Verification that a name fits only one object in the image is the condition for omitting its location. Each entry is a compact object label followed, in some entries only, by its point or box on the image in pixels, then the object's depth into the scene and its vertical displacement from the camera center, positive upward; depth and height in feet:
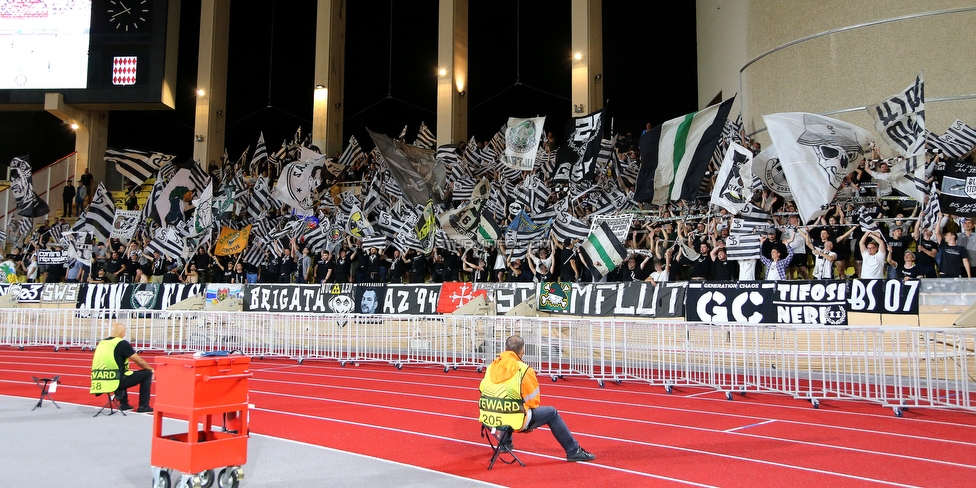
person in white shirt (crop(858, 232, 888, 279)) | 44.24 +2.45
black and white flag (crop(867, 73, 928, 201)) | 42.55 +10.02
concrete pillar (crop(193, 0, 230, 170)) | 103.40 +29.30
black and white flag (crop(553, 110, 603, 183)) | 61.41 +12.58
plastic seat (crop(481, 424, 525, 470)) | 22.64 -4.48
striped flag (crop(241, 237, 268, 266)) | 76.33 +4.48
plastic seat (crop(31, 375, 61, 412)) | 33.80 -4.30
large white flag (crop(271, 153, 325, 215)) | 75.10 +11.43
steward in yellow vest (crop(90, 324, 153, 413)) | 31.83 -3.23
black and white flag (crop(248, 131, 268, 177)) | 86.99 +16.63
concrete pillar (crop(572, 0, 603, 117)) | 83.20 +27.14
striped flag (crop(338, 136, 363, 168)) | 87.45 +17.00
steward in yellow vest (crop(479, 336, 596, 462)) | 22.63 -3.25
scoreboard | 93.04 +31.27
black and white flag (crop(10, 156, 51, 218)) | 90.74 +12.80
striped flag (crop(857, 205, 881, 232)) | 46.16 +4.89
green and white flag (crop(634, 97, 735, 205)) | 51.83 +10.42
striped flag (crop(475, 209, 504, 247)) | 62.85 +5.71
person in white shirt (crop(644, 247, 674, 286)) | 51.39 +1.85
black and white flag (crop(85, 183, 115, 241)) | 84.23 +9.24
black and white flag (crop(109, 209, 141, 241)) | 84.23 +8.21
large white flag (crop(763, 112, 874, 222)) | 46.26 +9.42
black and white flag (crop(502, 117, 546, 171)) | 64.80 +13.82
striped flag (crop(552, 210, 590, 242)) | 57.72 +5.55
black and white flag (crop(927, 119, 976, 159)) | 50.52 +11.01
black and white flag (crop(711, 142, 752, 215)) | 50.19 +8.13
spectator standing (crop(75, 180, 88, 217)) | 98.63 +13.27
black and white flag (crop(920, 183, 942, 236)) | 44.72 +5.49
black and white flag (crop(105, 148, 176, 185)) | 89.86 +16.07
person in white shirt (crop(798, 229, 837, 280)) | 46.39 +2.43
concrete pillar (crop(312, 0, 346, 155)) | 98.22 +28.96
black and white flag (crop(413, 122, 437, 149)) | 82.58 +17.75
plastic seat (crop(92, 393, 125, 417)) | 32.24 -5.00
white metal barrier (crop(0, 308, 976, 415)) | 34.06 -2.94
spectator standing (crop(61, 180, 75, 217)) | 99.35 +13.19
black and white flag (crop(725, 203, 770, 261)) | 48.83 +4.41
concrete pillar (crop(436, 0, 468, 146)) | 91.91 +27.79
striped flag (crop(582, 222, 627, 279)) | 52.90 +3.48
